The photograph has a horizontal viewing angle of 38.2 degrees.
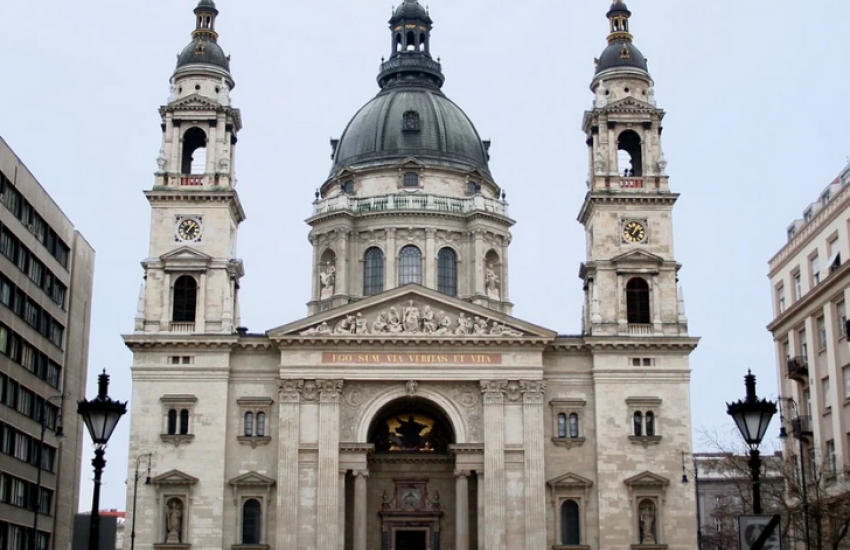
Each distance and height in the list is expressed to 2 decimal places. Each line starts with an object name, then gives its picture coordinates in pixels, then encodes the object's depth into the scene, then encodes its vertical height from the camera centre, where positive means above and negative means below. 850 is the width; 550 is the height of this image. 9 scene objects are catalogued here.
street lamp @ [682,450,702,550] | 54.73 +3.79
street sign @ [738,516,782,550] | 20.76 +0.71
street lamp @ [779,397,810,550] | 43.23 +5.87
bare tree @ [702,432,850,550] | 43.94 +2.92
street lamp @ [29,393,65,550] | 44.50 +3.00
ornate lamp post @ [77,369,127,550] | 23.55 +2.87
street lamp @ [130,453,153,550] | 54.94 +4.11
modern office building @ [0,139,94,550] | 57.19 +11.06
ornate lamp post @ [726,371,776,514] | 23.50 +2.89
